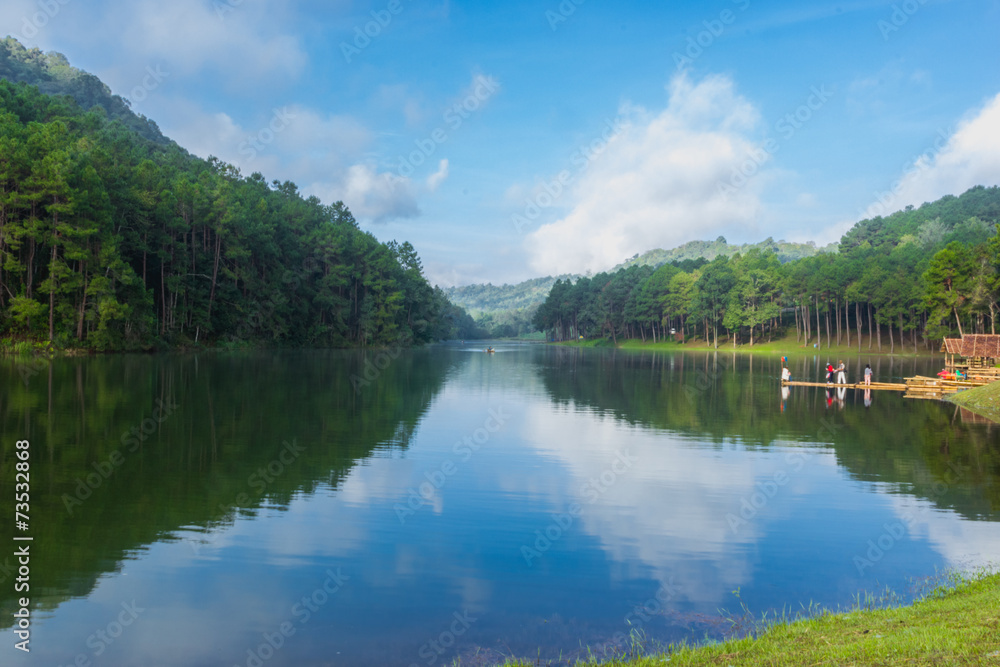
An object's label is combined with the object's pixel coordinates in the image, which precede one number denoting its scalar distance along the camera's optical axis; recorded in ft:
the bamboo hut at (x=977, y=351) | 148.77
